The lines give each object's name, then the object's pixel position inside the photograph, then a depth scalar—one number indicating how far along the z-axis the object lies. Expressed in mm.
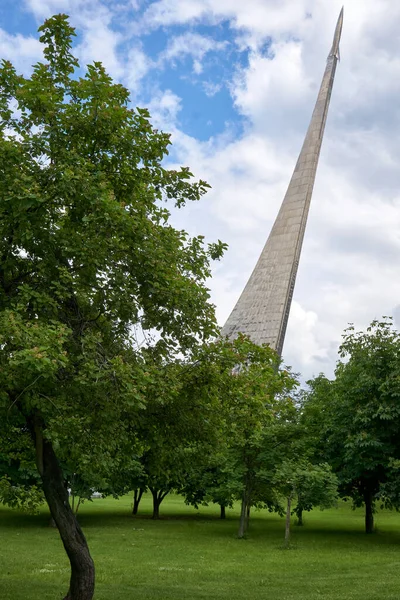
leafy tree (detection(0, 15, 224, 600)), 9281
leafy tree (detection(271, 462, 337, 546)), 25203
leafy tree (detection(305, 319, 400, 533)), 26906
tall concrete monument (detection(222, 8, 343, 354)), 38656
